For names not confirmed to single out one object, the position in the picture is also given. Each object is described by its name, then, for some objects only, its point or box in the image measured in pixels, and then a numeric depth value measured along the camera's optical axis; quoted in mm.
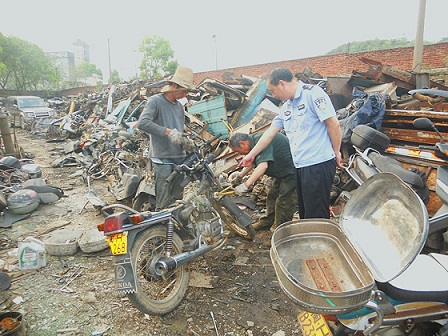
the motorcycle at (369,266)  1322
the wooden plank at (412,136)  4012
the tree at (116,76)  46856
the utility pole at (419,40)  8891
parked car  16031
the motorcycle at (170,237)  2262
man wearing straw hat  3494
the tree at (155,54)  41969
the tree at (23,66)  35969
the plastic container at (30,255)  3221
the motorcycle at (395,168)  2368
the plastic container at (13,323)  2107
